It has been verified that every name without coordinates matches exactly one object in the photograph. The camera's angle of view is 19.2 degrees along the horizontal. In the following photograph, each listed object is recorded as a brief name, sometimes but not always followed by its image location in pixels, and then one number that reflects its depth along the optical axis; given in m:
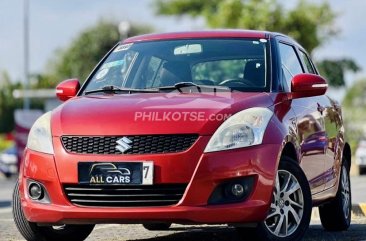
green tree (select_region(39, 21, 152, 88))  84.94
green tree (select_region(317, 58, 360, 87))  46.97
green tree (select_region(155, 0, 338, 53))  40.34
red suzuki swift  6.91
